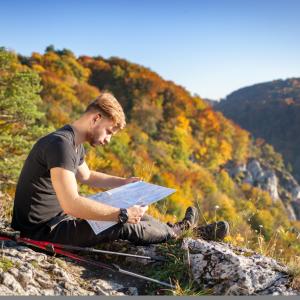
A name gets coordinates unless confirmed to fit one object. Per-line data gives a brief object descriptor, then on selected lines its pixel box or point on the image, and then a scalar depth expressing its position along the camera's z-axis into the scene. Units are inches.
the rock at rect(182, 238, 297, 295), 107.4
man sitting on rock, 106.5
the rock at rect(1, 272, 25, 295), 93.0
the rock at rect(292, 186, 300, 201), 3238.2
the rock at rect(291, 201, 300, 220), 3061.8
